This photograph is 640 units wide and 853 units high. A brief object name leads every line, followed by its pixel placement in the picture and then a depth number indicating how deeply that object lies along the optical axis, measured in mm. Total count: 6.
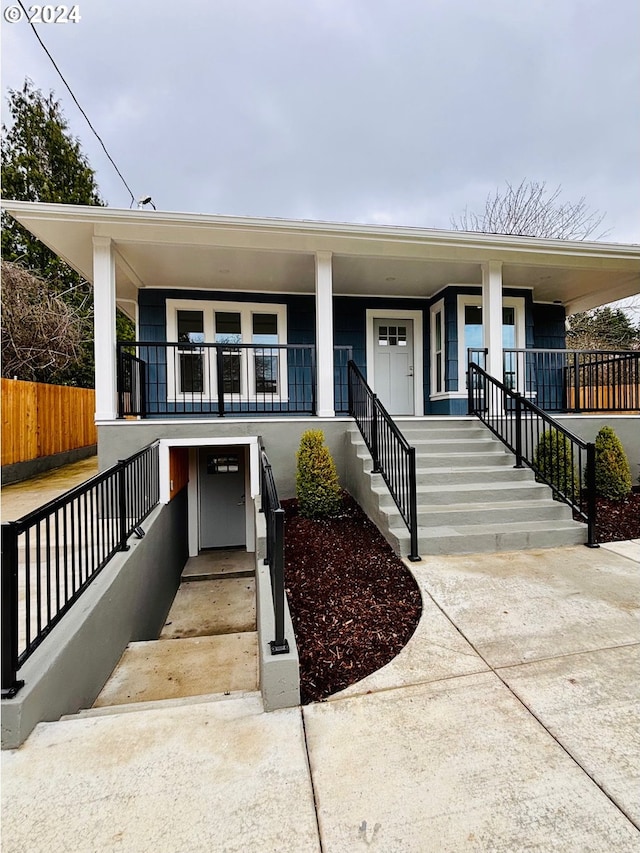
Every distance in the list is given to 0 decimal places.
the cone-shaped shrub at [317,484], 4746
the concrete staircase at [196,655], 2938
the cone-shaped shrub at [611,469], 5410
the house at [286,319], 5352
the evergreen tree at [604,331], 16219
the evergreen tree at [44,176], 14680
